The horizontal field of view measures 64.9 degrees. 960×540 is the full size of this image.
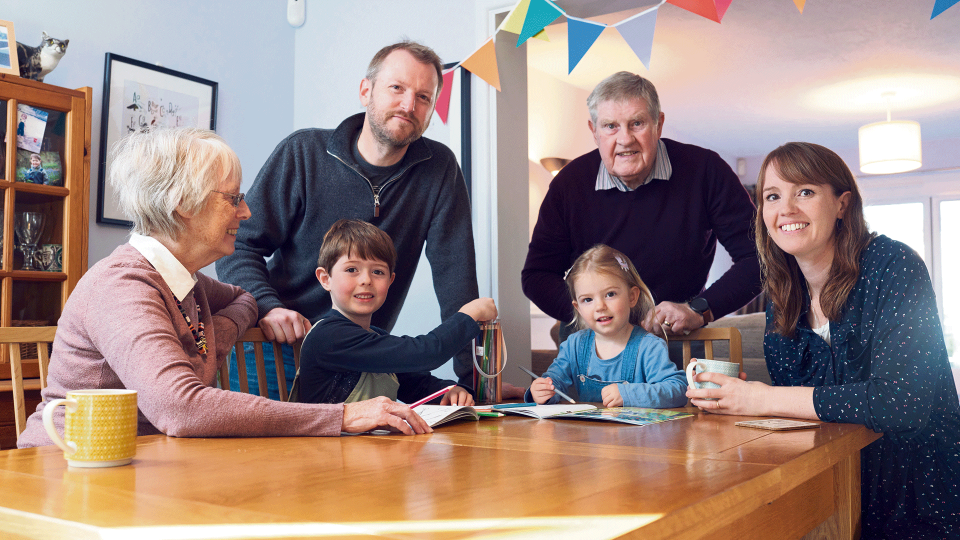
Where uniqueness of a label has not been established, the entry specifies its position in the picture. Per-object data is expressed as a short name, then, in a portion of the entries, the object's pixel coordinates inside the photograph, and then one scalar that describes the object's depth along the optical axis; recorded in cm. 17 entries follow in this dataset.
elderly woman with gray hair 107
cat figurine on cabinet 246
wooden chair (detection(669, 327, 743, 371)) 178
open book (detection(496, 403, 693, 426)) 134
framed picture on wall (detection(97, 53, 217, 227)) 274
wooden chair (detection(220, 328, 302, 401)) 156
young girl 181
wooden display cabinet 241
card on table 122
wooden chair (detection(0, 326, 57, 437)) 135
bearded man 194
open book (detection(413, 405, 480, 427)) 126
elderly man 210
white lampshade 574
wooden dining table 61
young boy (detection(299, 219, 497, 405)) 155
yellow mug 85
